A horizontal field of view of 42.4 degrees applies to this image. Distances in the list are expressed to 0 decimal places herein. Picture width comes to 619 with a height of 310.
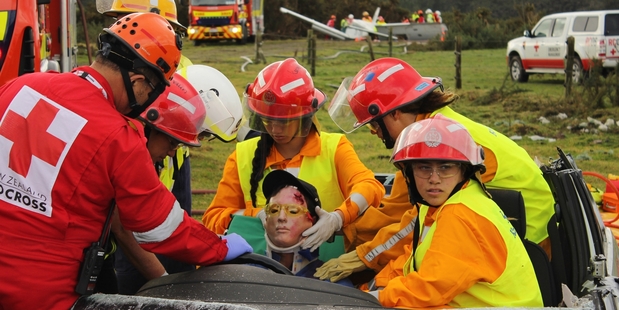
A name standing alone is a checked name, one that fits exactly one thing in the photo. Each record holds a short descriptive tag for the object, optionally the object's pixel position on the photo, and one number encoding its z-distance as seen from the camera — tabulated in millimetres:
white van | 19375
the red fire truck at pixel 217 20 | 30359
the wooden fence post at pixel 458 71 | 19438
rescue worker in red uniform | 2637
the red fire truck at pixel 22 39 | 6480
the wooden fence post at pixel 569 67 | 16109
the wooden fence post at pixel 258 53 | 24234
